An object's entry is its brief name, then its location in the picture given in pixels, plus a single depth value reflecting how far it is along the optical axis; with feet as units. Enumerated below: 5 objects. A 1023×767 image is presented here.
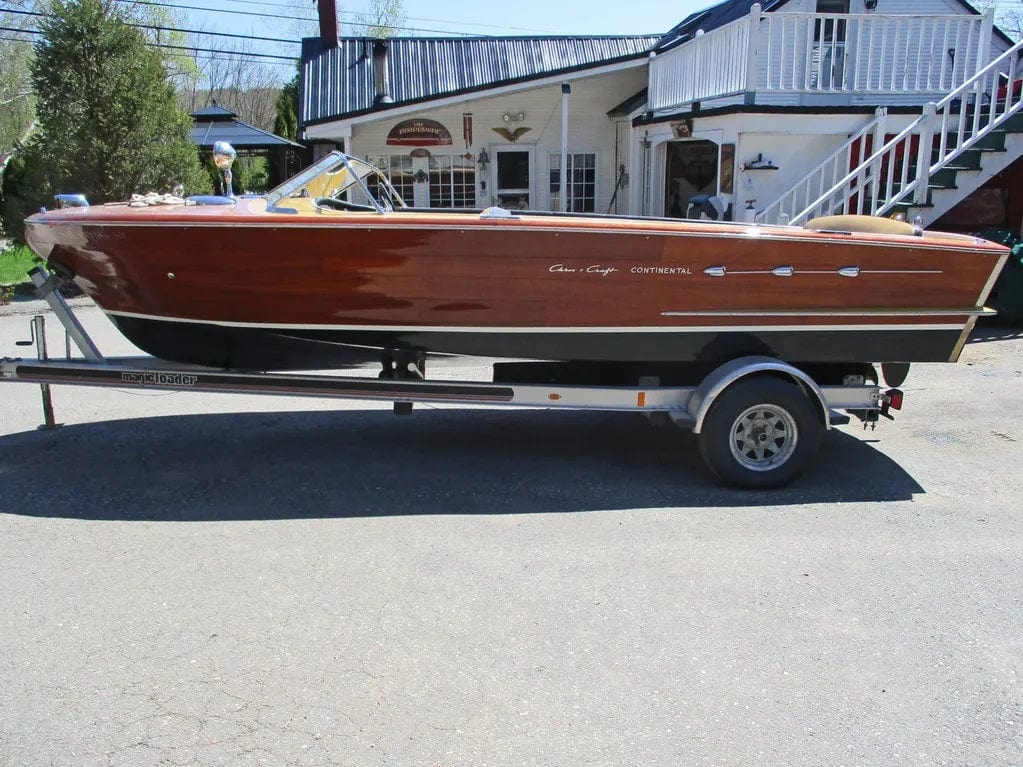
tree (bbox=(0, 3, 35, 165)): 118.21
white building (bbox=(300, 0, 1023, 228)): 34.45
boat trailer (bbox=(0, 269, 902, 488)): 16.39
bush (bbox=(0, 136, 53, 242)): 41.32
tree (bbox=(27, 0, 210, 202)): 41.01
